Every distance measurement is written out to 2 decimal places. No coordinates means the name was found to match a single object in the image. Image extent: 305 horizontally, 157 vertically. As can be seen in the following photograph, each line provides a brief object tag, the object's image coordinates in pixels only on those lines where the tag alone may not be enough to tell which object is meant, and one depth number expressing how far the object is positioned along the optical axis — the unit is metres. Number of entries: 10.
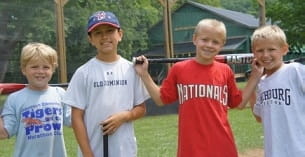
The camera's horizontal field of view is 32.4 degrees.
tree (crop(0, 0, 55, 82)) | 12.26
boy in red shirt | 3.20
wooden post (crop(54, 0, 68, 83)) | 12.03
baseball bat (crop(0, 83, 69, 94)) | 3.66
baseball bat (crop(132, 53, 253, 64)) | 3.58
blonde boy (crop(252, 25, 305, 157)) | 3.29
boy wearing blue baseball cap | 3.20
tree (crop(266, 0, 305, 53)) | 19.38
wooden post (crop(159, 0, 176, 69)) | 13.69
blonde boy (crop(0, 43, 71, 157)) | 3.37
